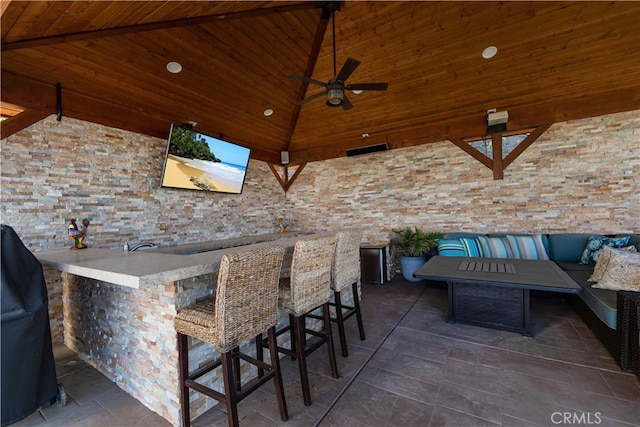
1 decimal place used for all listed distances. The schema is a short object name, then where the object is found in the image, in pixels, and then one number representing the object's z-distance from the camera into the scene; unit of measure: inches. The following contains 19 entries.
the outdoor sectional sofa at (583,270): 83.0
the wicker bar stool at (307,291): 76.2
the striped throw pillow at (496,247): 169.6
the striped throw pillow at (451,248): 177.9
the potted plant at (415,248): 194.2
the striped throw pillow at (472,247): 174.1
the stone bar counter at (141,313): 63.5
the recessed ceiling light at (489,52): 143.4
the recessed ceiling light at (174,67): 137.8
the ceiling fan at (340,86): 115.1
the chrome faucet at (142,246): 139.4
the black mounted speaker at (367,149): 222.2
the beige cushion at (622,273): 101.7
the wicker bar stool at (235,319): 57.8
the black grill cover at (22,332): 62.9
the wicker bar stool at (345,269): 98.4
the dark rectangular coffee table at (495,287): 105.5
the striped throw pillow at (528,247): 164.7
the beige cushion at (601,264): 113.7
